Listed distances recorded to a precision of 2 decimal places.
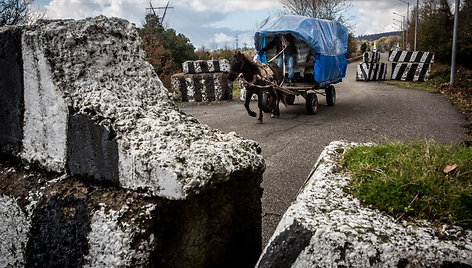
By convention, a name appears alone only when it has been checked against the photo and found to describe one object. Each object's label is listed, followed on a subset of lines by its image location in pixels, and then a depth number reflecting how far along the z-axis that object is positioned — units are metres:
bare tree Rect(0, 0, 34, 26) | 11.39
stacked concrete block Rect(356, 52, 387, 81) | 17.83
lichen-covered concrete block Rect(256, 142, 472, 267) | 1.03
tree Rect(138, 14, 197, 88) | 16.45
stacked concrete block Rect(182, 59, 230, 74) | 12.30
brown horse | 8.20
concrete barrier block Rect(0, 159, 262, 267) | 1.05
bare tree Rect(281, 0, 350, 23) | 34.41
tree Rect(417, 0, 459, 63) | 17.17
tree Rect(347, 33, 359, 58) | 39.28
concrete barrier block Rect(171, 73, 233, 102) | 12.30
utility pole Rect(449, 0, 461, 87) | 12.62
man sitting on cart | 9.20
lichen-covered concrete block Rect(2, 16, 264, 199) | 1.13
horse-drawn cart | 8.65
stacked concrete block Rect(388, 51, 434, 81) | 16.14
